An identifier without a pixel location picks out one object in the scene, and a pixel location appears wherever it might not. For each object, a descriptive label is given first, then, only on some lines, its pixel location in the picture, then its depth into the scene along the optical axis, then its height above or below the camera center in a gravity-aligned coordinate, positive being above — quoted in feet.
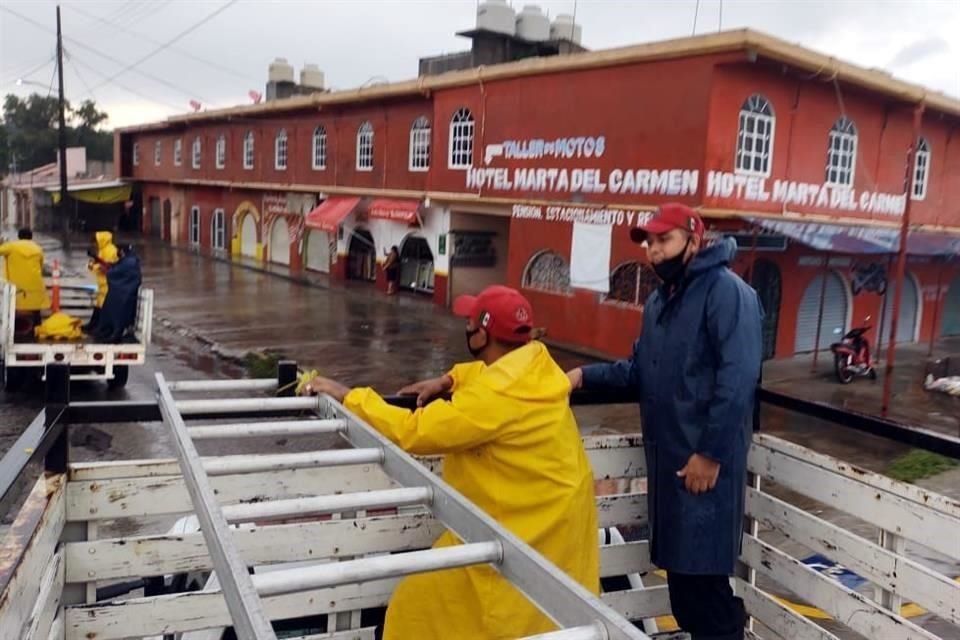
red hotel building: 44.55 +3.60
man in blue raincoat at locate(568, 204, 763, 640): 9.08 -1.99
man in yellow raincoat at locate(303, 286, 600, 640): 8.10 -2.46
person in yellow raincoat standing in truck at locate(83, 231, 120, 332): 37.81 -2.74
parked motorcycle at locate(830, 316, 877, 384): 44.24 -6.13
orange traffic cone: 39.22 -4.50
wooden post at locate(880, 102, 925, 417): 33.09 -0.74
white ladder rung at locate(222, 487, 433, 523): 6.82 -2.46
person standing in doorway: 72.84 -4.27
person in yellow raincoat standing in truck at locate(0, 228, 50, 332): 35.96 -3.37
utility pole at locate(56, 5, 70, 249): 101.65 +4.50
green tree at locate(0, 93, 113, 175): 206.28 +18.89
